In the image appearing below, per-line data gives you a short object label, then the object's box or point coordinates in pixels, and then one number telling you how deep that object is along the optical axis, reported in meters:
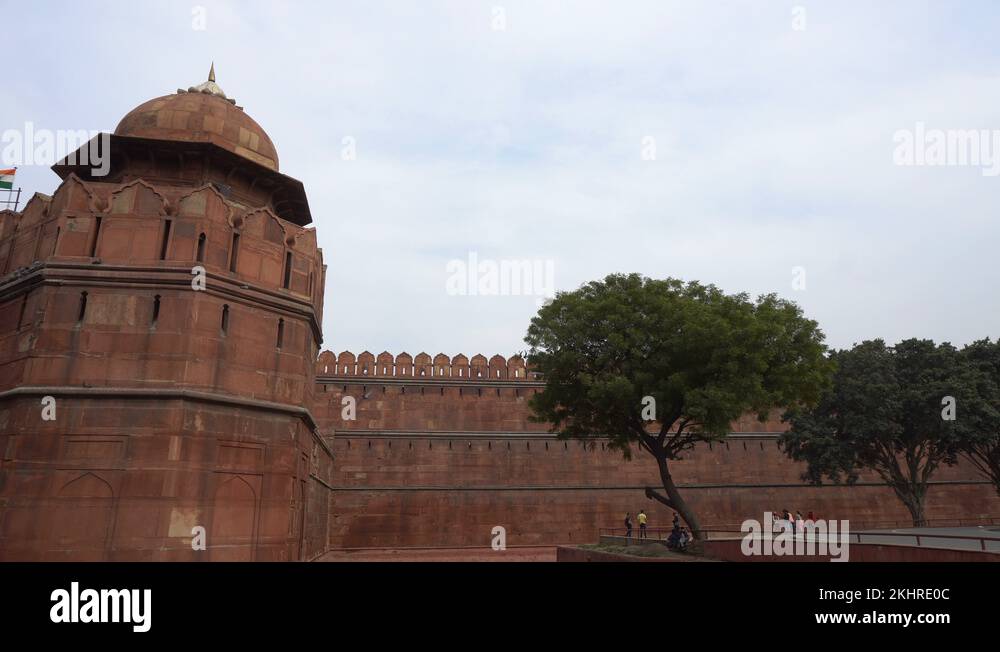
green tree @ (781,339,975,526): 22.05
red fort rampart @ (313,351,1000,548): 25.34
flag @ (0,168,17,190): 17.00
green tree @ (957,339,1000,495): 21.47
